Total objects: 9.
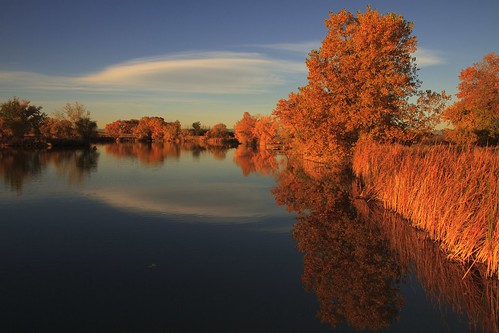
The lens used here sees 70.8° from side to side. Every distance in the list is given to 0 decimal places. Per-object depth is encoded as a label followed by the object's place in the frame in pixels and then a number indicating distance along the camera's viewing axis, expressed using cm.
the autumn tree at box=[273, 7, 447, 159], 2267
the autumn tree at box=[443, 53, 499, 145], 3681
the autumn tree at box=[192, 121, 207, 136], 11856
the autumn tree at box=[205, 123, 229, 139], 10438
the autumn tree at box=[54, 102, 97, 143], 6775
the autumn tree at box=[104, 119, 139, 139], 12705
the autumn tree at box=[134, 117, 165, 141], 10575
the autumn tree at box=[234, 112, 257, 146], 9138
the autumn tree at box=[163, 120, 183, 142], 10675
